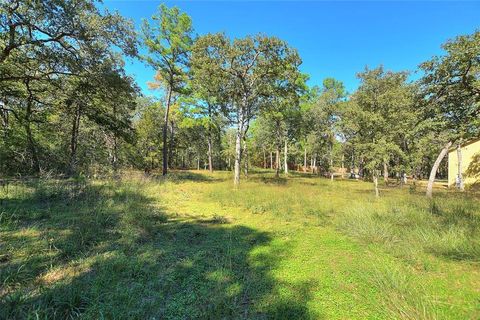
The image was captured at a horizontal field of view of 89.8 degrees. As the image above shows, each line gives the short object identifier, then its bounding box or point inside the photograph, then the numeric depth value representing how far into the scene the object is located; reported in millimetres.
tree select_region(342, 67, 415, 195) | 12867
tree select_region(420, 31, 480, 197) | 10594
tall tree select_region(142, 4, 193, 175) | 18016
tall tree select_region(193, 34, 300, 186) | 13828
